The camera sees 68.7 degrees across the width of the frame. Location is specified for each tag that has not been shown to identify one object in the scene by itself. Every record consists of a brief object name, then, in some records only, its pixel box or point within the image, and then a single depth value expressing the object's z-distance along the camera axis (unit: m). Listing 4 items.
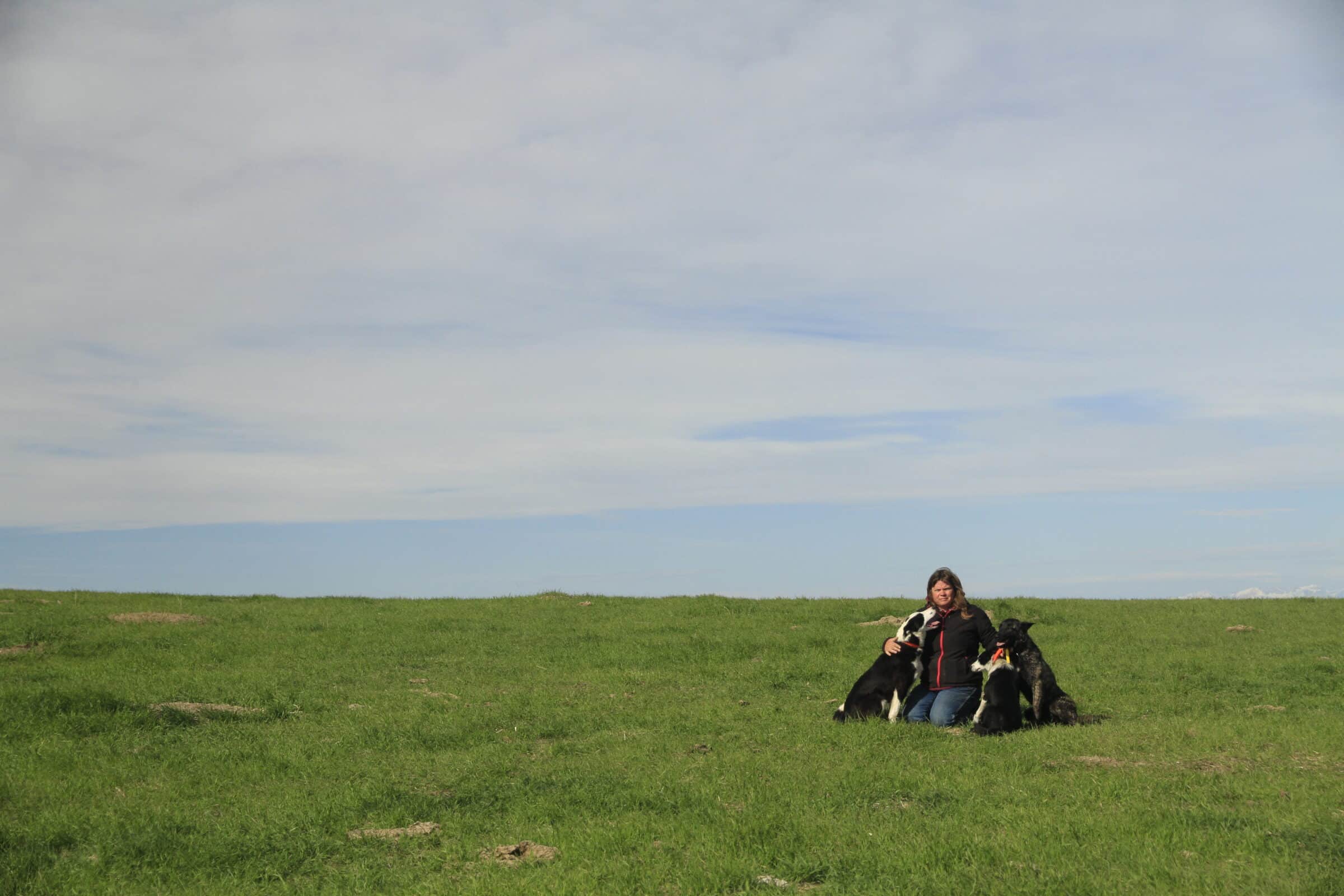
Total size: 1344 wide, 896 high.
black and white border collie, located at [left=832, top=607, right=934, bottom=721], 13.77
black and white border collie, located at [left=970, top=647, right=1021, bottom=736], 12.79
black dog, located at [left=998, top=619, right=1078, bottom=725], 13.27
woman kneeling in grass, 13.33
